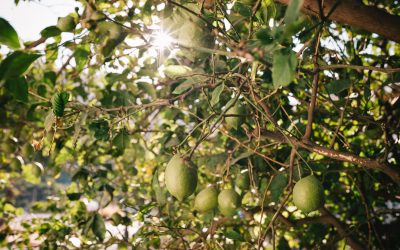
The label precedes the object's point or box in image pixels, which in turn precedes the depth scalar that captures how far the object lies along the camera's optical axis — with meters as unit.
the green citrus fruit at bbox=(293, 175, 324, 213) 1.19
